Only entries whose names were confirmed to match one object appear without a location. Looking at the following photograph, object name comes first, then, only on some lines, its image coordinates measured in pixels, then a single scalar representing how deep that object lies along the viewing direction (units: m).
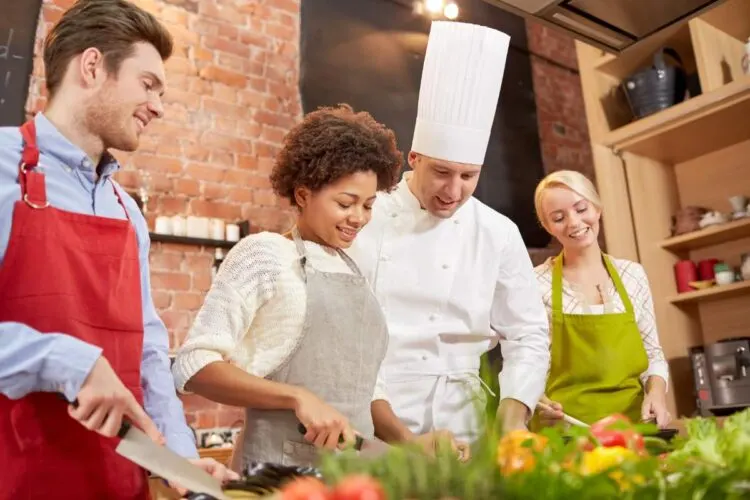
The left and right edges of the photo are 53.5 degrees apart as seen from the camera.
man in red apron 0.92
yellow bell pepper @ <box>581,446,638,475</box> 0.59
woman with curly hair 1.15
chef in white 1.55
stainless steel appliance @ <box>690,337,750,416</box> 2.72
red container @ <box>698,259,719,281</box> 3.13
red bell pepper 0.71
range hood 2.28
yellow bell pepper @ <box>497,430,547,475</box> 0.55
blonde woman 2.17
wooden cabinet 3.05
